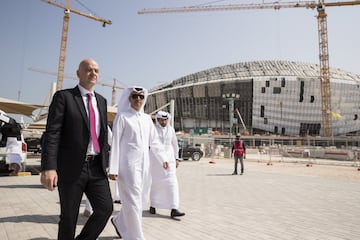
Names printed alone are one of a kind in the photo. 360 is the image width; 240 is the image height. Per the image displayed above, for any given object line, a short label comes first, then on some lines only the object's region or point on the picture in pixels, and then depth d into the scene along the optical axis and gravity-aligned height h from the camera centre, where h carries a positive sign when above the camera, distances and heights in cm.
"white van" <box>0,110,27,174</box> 418 +2
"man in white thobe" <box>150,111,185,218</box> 528 -55
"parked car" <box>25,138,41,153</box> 2255 -38
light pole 3659 +668
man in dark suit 251 -12
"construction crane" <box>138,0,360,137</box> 6619 +2185
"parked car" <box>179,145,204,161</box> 2398 -64
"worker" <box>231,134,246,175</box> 1327 -6
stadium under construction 7081 +1194
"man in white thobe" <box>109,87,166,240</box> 324 -19
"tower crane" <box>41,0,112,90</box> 6084 +2301
